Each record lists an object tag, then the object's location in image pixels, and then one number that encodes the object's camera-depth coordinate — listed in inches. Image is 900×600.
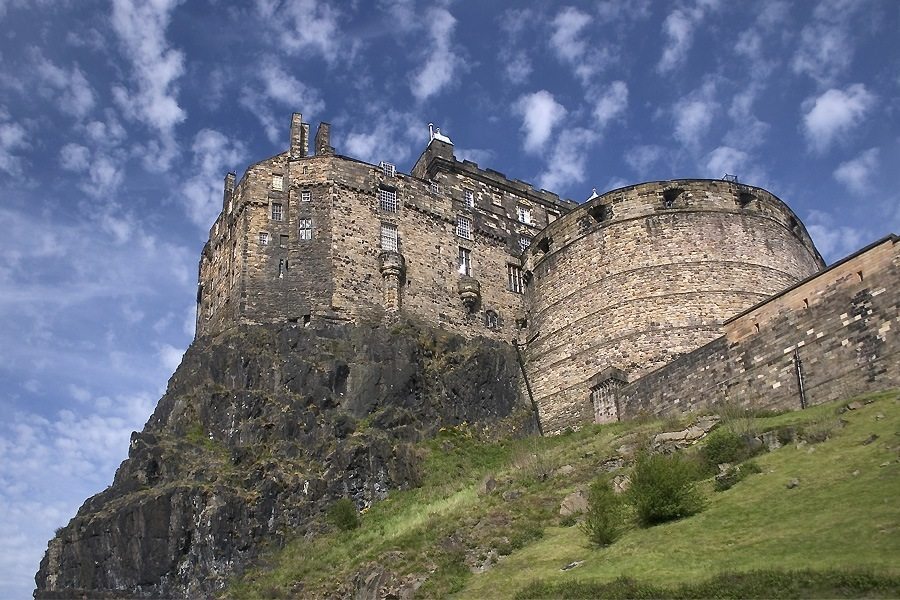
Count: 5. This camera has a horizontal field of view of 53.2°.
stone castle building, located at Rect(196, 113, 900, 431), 1535.4
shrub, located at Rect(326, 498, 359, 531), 1207.6
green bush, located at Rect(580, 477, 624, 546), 793.6
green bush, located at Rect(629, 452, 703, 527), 796.0
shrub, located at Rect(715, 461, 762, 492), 836.6
